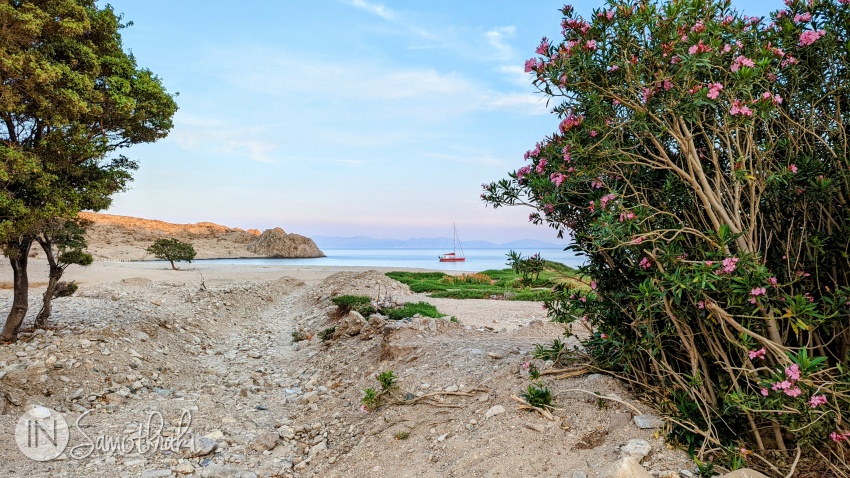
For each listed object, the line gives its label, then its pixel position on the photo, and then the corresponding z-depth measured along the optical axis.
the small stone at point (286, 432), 6.09
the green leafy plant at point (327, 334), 11.20
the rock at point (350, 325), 10.62
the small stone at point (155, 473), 4.84
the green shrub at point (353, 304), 12.53
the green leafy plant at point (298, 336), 11.89
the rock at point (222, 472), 4.93
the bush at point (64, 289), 10.00
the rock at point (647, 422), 4.17
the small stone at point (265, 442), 5.72
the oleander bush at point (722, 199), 3.54
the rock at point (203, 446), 5.39
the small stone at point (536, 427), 4.50
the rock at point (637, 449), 3.85
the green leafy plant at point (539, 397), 4.76
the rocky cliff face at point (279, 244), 88.56
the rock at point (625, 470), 3.50
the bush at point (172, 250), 31.45
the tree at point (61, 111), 7.43
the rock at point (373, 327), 10.00
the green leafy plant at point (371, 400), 5.99
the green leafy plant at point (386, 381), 6.13
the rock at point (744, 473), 3.46
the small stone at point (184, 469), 4.96
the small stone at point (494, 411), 4.97
